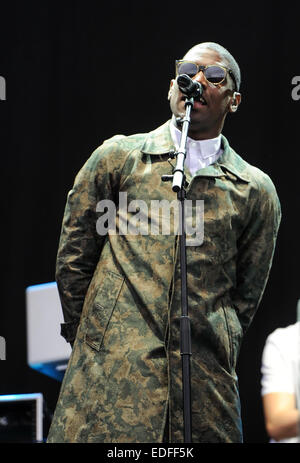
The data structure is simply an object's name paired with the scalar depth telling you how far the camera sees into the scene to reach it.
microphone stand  4.70
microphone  5.41
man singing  5.09
